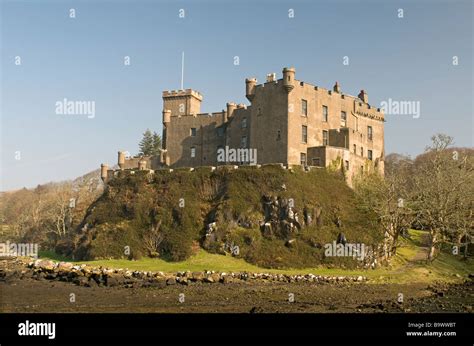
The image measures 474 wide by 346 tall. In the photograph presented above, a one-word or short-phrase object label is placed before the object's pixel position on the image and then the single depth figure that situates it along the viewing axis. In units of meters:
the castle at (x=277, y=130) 52.75
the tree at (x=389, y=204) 46.66
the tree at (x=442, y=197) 46.75
